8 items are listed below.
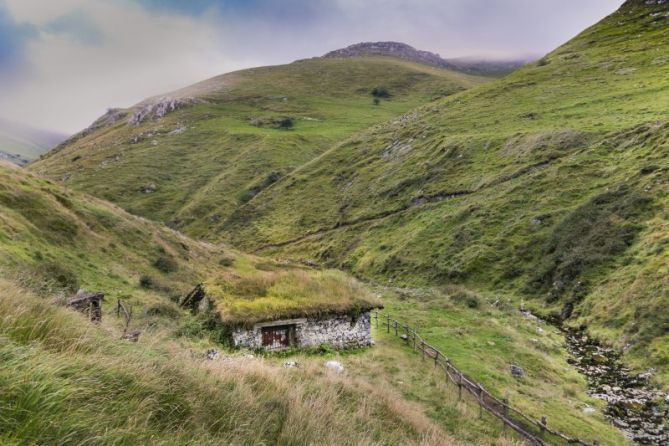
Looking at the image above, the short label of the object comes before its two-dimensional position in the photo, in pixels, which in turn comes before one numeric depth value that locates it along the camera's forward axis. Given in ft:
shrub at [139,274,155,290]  93.40
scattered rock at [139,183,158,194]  327.88
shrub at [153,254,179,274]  113.39
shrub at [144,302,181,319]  66.68
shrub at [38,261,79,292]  67.22
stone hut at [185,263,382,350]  61.36
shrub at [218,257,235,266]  151.94
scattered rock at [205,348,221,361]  50.48
